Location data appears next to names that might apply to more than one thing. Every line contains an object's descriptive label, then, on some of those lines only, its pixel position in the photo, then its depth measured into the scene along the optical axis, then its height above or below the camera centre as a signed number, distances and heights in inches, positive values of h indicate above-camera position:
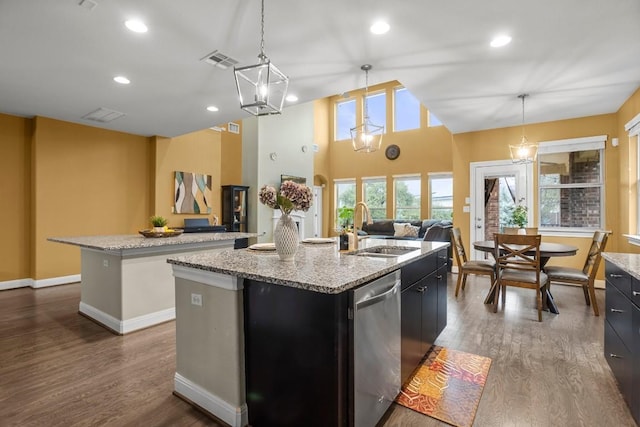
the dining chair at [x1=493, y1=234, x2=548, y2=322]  132.2 -24.9
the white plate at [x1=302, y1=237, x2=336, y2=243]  118.7 -11.8
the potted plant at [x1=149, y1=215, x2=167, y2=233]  142.4 -6.0
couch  318.0 -19.2
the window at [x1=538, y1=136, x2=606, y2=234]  190.1 +15.4
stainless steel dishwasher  57.7 -27.9
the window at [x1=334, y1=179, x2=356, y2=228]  404.8 +21.4
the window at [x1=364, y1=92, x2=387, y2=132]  387.2 +127.4
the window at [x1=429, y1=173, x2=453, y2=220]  343.6 +15.4
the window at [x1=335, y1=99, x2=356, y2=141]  416.5 +122.3
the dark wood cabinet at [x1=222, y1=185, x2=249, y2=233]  294.4 +2.7
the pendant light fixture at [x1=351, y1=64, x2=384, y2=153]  148.4 +34.1
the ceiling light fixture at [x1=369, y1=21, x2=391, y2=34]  96.3 +56.6
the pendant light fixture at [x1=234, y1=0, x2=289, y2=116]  72.9 +28.7
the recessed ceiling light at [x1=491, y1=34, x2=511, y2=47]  105.3 +57.3
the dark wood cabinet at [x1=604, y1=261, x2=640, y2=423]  67.1 -29.6
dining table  135.3 -19.0
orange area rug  73.7 -46.9
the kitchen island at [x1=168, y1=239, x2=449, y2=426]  55.6 -25.2
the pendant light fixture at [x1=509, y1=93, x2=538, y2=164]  173.8 +31.6
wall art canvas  252.2 +14.2
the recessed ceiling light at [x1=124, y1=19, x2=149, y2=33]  95.8 +56.9
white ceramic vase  76.6 -7.2
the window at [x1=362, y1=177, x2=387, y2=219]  382.3 +17.8
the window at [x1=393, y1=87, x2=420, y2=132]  364.2 +115.2
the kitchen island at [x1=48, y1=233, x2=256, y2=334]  121.6 -28.0
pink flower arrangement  75.9 +3.0
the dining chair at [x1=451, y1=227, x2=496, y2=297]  158.1 -29.1
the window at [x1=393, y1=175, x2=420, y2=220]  361.7 +14.4
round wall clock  370.0 +68.1
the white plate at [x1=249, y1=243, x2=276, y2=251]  94.5 -11.4
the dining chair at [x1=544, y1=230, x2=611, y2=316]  139.9 -29.6
